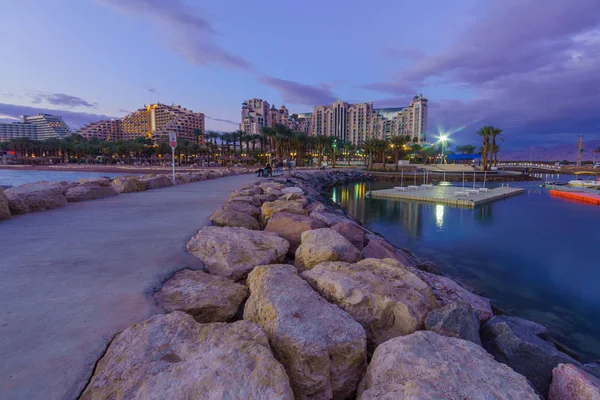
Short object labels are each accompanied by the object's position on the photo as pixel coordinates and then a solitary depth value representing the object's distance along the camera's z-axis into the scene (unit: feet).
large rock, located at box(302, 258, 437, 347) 10.20
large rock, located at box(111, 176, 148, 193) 37.87
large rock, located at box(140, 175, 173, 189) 44.67
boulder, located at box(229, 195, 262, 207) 28.28
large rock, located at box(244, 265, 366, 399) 7.41
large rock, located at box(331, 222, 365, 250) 18.83
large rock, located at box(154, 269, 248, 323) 9.34
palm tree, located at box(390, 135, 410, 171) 237.04
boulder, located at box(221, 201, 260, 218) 22.59
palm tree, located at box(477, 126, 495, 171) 218.59
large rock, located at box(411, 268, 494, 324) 13.60
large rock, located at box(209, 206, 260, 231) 18.85
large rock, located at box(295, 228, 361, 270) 13.91
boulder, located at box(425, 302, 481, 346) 9.87
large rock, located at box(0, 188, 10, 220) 19.90
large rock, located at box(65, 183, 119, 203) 29.04
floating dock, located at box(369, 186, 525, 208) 85.17
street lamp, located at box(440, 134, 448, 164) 327.22
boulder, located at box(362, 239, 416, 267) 18.21
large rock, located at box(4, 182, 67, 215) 21.91
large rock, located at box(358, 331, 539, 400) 6.38
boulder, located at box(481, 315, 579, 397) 10.23
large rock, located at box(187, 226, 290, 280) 12.56
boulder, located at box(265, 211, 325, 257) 17.38
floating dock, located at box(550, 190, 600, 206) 90.00
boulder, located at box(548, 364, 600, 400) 7.54
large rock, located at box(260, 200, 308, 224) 22.83
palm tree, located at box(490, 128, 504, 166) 217.36
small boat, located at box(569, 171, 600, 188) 128.78
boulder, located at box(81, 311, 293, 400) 5.78
